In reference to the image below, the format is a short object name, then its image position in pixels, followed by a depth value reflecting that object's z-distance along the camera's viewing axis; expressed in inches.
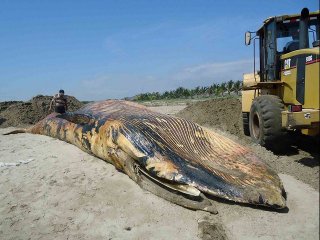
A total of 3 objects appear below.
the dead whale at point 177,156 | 121.3
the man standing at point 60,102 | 387.9
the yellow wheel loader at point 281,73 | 172.9
